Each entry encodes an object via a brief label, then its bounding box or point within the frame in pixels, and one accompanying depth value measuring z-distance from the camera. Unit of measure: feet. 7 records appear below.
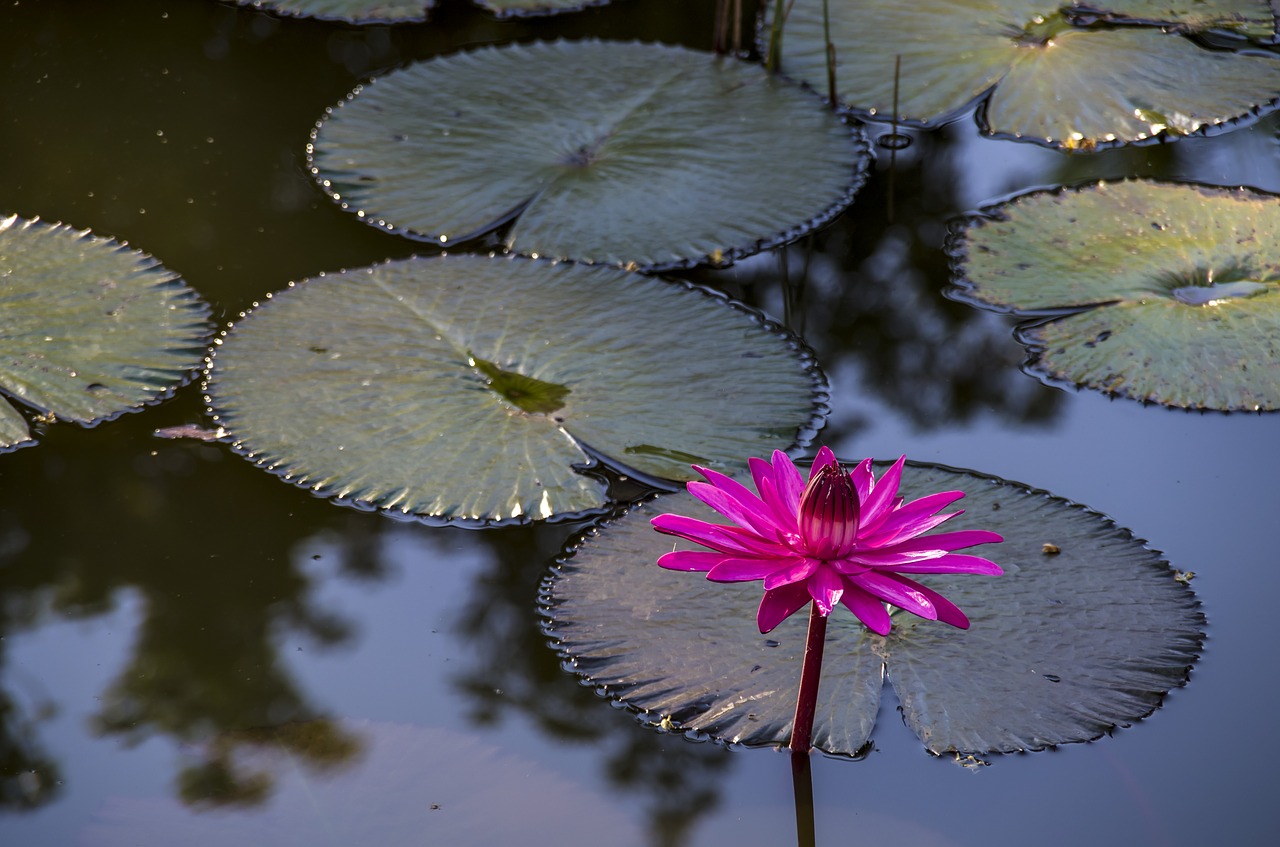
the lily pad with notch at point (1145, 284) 16.22
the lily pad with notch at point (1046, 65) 21.29
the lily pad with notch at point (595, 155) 18.67
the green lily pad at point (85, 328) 15.75
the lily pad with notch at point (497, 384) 14.71
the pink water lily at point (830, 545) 9.30
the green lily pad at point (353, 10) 23.90
